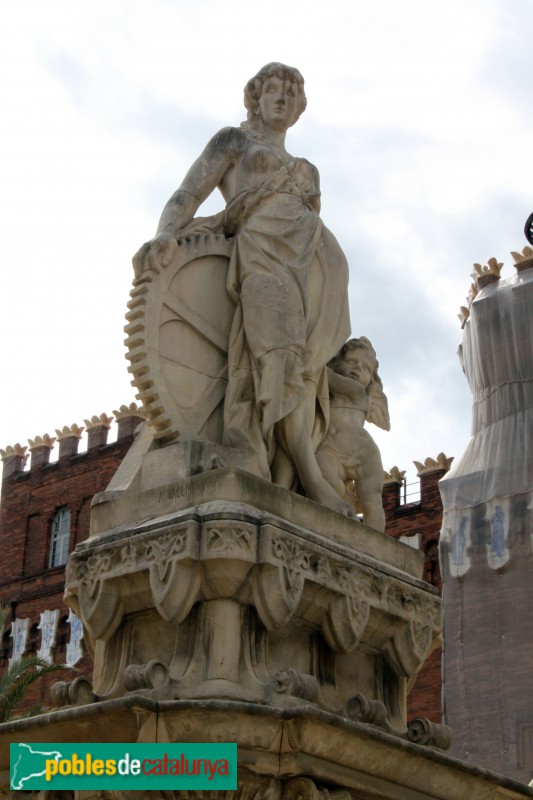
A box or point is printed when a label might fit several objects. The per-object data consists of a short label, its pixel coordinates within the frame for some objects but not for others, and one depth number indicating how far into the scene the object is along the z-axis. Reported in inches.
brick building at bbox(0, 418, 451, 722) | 2446.0
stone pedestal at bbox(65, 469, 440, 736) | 470.4
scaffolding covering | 1565.5
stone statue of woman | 536.5
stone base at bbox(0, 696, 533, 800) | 444.1
